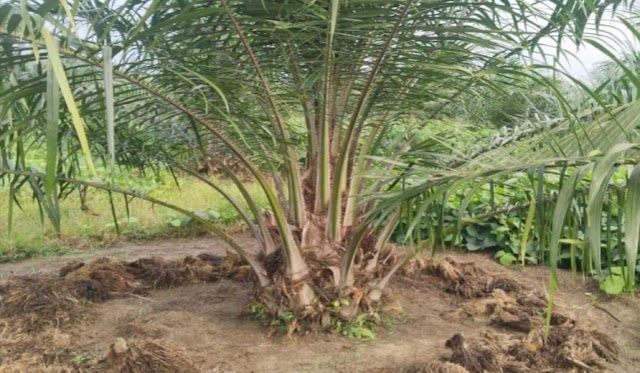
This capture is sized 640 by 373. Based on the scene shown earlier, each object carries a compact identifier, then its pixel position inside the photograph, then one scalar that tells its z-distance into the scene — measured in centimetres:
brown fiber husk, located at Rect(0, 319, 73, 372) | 211
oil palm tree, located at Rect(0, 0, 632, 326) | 166
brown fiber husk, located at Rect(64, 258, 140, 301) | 291
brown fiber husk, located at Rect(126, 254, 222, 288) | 318
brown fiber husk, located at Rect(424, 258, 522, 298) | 296
